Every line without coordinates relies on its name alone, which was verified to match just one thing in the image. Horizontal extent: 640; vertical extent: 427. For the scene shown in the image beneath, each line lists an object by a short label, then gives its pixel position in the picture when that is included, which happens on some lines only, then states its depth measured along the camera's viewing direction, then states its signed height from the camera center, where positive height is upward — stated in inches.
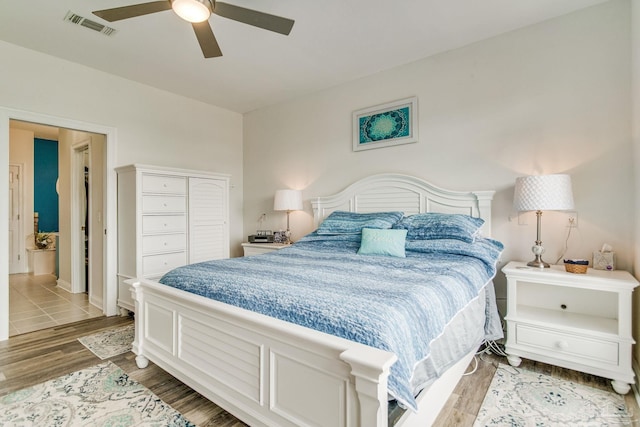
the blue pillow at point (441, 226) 98.3 -5.2
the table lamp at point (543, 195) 88.0 +4.4
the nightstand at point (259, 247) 154.0 -18.0
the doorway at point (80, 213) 166.7 -1.1
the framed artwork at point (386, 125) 128.7 +36.4
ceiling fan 69.8 +45.3
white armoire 130.8 -4.1
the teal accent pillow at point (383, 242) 100.0 -10.3
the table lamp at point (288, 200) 155.2 +5.1
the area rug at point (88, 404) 67.1 -44.0
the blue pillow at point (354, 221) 116.5 -4.2
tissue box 87.8 -14.0
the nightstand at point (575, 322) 76.2 -30.0
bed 44.5 -25.1
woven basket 82.8 -15.2
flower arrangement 225.4 -20.5
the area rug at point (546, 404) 66.0 -43.5
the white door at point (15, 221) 225.8 -7.1
